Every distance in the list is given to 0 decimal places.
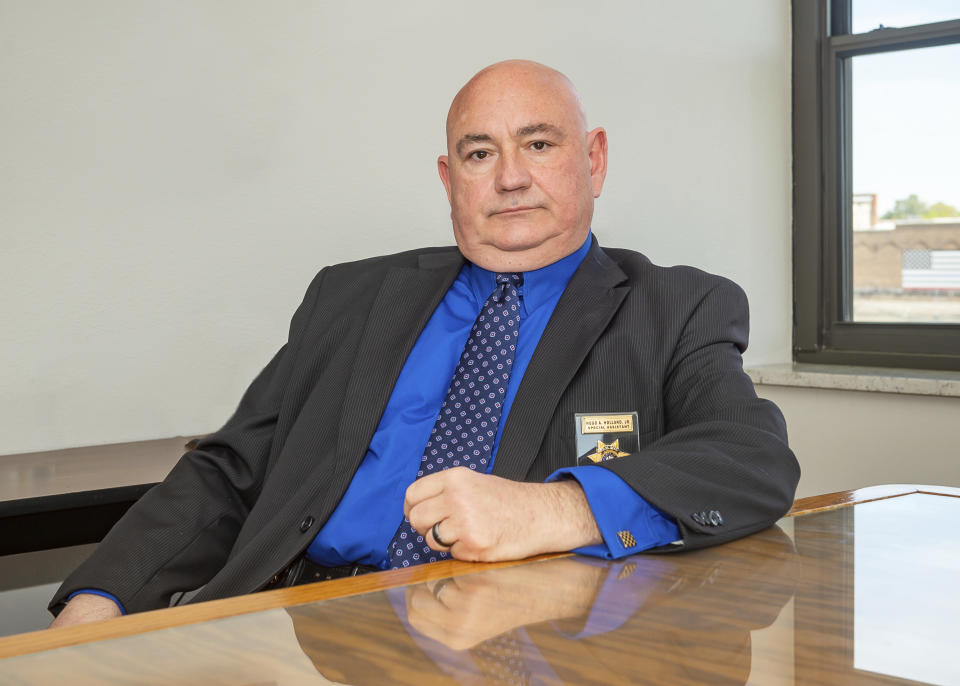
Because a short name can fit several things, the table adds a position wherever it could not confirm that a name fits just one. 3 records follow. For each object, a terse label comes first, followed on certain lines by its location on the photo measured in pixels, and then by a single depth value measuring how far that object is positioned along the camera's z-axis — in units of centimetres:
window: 294
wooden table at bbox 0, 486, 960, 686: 63
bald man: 106
